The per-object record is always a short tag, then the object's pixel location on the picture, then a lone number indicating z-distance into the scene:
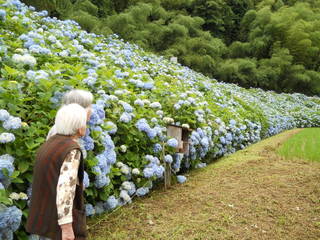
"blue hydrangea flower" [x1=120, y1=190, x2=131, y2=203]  2.32
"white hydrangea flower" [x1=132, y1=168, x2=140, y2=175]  2.39
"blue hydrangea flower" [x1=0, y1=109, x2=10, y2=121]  1.54
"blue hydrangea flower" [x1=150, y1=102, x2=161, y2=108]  3.00
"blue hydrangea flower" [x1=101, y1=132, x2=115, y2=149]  2.08
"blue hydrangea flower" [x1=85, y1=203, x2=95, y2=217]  2.00
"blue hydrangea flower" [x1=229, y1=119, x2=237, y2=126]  4.83
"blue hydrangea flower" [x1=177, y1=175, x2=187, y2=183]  3.14
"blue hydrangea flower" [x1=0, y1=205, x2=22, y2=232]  1.33
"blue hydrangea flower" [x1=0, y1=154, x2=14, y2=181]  1.38
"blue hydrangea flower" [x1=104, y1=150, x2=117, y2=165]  2.08
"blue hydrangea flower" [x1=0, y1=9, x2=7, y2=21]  3.30
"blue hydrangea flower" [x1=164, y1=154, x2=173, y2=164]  2.82
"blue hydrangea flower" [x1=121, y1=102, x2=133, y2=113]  2.52
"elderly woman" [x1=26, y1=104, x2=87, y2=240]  1.25
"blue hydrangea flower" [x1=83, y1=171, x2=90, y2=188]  1.74
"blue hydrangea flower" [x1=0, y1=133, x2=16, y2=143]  1.47
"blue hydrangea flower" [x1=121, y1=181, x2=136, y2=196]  2.33
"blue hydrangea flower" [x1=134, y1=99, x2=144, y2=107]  2.78
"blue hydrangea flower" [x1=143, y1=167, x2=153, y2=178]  2.50
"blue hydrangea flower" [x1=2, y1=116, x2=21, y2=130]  1.55
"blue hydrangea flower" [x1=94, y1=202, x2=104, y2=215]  2.17
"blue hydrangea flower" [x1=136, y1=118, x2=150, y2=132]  2.56
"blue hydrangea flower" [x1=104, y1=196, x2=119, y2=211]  2.15
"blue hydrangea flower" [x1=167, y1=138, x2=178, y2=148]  2.83
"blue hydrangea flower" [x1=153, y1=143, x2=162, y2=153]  2.76
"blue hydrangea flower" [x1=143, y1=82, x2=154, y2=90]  3.47
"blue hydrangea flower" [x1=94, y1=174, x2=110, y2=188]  1.96
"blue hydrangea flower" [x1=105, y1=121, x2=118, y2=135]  2.20
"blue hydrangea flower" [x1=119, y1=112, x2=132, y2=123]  2.42
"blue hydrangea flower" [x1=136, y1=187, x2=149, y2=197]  2.53
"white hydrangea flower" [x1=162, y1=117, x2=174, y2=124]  3.02
